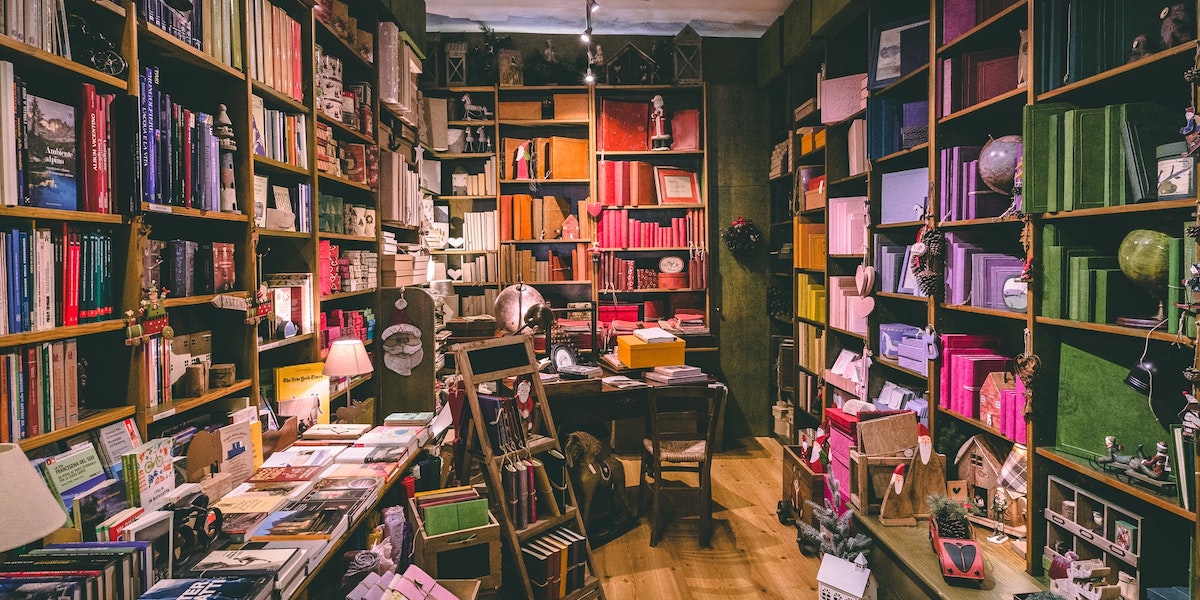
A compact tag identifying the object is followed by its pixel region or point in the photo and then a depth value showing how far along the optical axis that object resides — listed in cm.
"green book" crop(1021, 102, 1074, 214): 225
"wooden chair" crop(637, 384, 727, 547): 363
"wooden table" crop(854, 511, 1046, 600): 230
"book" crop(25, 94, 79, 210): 160
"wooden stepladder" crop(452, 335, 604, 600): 269
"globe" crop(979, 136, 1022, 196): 256
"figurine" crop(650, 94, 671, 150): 545
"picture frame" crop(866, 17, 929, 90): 346
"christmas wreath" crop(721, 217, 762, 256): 552
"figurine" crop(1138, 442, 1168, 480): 188
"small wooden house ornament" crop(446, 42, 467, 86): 533
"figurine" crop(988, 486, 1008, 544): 266
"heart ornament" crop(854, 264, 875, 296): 365
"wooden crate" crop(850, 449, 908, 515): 296
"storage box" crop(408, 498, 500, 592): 242
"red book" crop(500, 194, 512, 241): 550
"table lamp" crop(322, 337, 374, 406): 310
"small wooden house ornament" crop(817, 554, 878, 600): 260
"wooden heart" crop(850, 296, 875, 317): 369
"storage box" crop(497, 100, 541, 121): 545
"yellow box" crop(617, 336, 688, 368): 386
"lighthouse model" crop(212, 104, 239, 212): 241
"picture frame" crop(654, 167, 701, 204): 555
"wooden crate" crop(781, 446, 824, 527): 356
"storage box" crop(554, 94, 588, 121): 544
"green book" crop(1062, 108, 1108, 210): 210
